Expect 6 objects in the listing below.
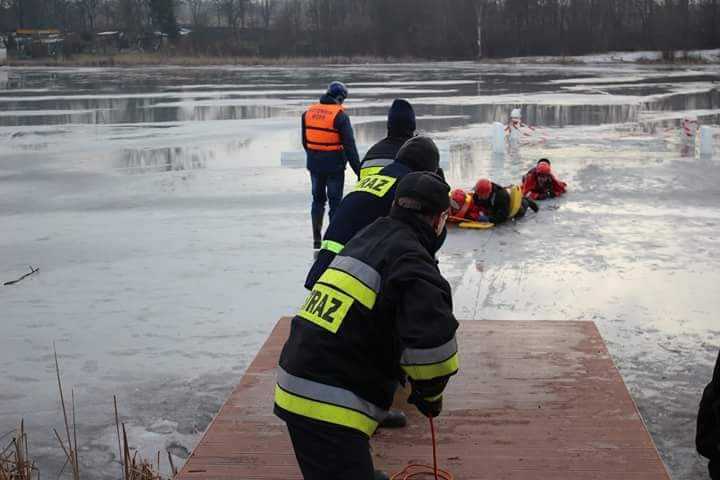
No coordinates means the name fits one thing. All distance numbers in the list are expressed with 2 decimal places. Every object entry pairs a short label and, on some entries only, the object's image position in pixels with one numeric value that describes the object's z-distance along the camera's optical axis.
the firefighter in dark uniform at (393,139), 5.47
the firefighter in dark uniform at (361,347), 2.99
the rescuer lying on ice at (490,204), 10.02
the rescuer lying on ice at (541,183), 11.41
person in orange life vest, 8.38
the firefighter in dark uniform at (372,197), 4.55
